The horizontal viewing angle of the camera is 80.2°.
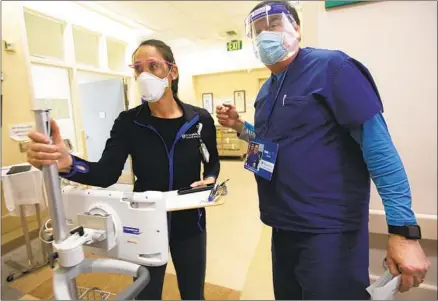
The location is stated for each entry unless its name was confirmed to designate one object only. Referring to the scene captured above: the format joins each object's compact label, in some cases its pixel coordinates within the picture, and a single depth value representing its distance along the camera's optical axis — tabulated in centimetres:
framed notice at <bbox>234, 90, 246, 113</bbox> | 657
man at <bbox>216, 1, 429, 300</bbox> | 77
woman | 104
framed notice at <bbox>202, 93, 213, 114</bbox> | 695
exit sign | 573
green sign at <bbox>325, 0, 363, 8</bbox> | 126
